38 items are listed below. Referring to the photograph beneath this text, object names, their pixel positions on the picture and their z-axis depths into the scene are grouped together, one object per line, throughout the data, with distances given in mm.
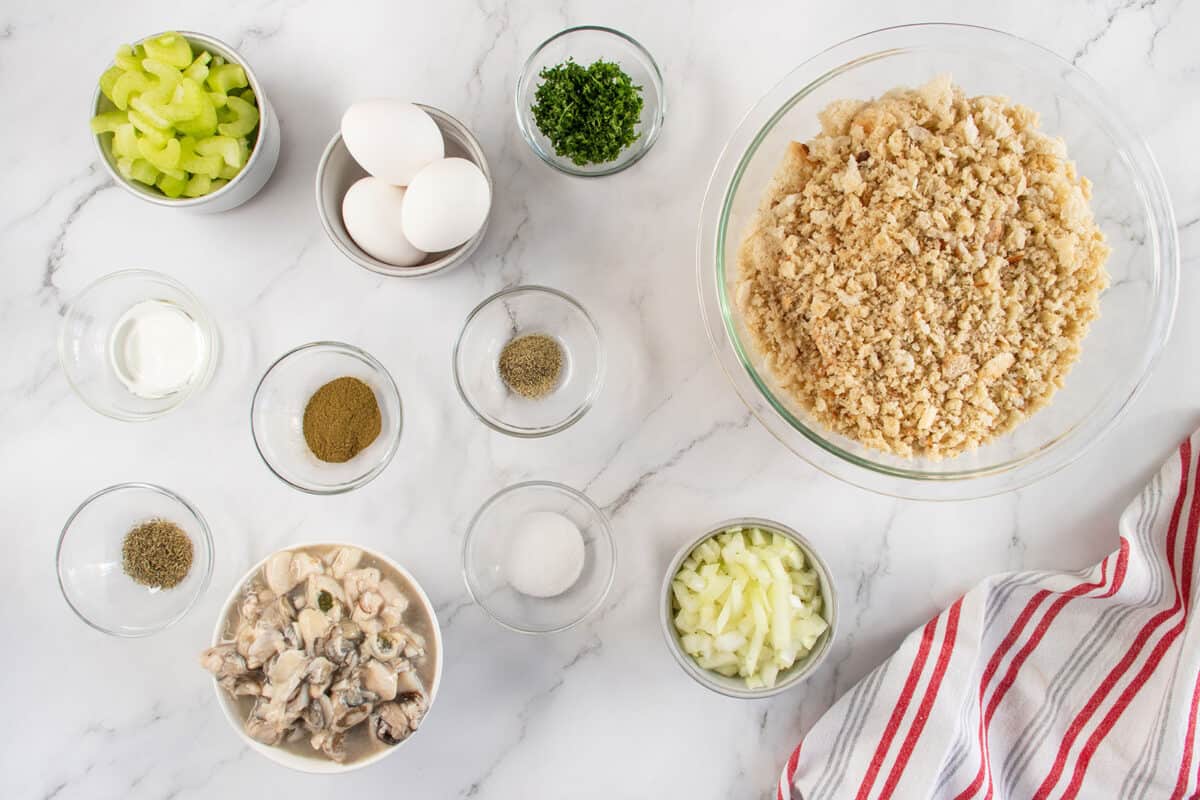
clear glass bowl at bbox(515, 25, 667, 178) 673
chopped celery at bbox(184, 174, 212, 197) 660
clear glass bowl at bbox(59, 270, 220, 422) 688
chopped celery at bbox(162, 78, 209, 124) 631
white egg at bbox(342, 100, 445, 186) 610
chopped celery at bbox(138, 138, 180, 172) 637
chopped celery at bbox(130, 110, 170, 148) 634
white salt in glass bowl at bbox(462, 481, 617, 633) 687
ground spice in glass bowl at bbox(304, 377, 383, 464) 679
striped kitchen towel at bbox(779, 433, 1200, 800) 654
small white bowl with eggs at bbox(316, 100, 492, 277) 610
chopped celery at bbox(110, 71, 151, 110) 640
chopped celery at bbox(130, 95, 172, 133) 631
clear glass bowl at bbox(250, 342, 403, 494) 682
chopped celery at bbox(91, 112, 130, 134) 644
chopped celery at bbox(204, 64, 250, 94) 651
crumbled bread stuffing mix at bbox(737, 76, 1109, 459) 580
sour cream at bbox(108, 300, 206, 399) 693
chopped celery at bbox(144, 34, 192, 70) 639
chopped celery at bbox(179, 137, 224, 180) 649
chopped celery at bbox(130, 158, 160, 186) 654
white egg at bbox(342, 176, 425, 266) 634
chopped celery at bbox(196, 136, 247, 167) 648
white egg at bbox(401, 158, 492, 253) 608
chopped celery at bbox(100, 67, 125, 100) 643
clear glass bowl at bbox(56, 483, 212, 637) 691
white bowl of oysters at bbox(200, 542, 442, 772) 636
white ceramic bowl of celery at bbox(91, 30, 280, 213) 649
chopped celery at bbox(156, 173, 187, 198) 659
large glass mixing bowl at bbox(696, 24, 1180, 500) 641
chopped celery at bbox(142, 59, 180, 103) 635
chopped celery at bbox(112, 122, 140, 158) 643
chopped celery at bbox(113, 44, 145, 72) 642
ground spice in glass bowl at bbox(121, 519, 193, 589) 694
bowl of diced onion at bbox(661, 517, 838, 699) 658
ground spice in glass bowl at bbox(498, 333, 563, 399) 685
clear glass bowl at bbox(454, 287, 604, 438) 691
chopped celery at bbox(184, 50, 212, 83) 643
